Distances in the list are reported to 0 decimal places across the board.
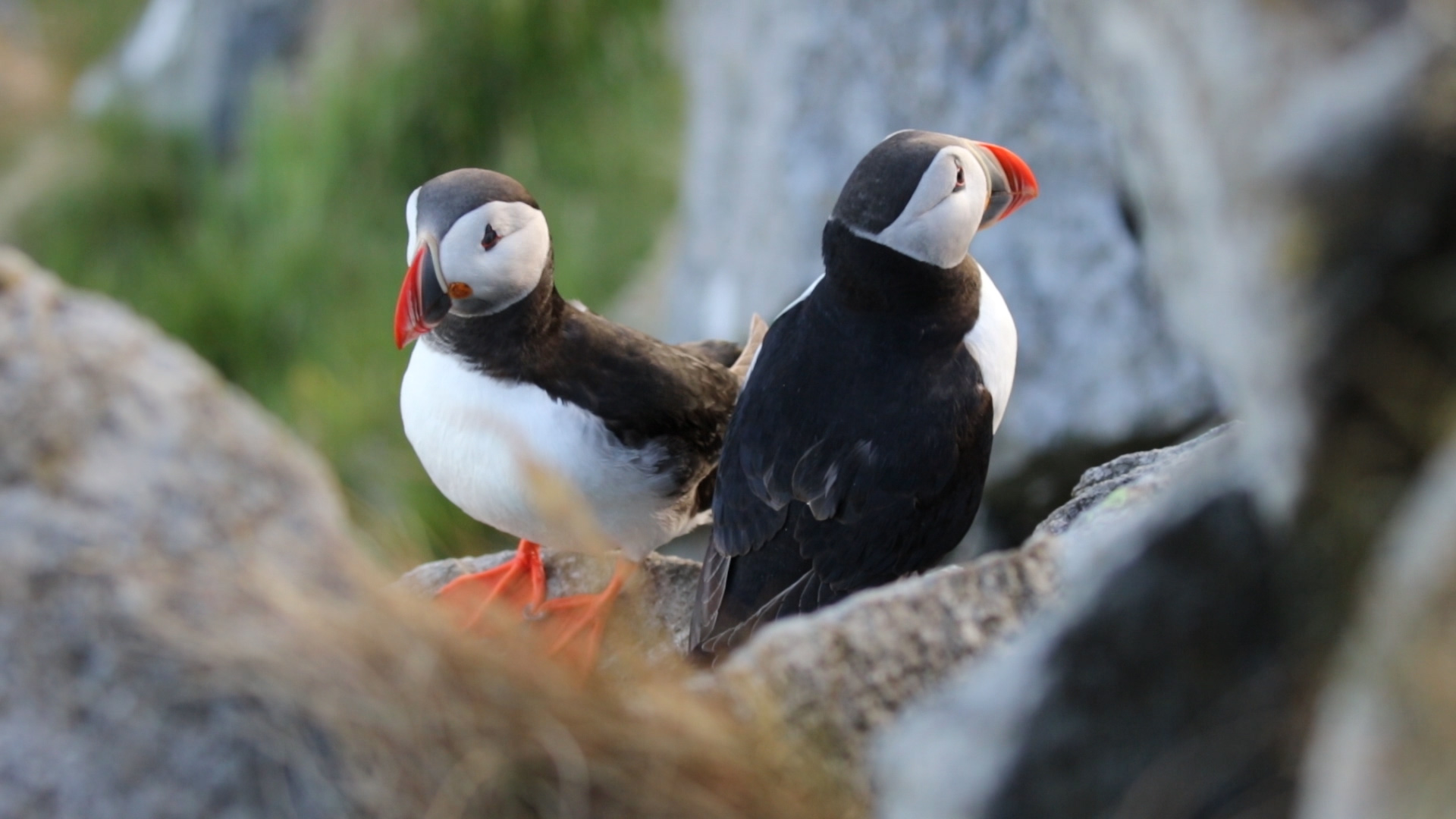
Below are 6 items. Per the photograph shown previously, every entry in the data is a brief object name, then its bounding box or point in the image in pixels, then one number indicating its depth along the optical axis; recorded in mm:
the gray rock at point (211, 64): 13199
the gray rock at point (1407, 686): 4845
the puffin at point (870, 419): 6352
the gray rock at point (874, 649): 6174
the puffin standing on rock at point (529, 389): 6344
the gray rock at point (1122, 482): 6264
